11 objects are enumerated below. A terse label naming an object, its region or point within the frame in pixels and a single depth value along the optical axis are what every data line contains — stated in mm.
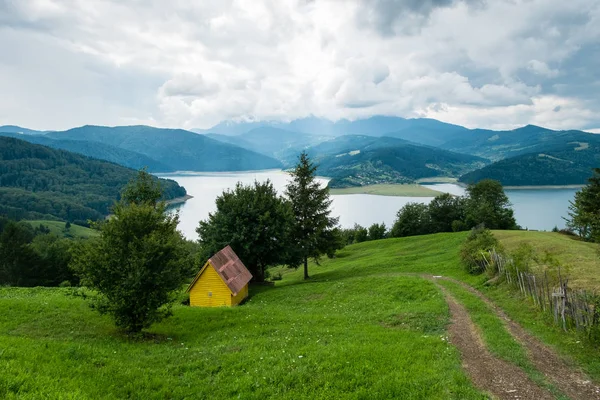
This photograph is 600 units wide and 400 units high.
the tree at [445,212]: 90312
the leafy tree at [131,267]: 16391
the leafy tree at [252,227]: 39906
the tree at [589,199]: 48500
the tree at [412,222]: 88750
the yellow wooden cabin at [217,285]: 33375
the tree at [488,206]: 76125
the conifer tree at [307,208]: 44531
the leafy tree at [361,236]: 98375
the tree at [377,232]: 97500
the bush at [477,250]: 31295
